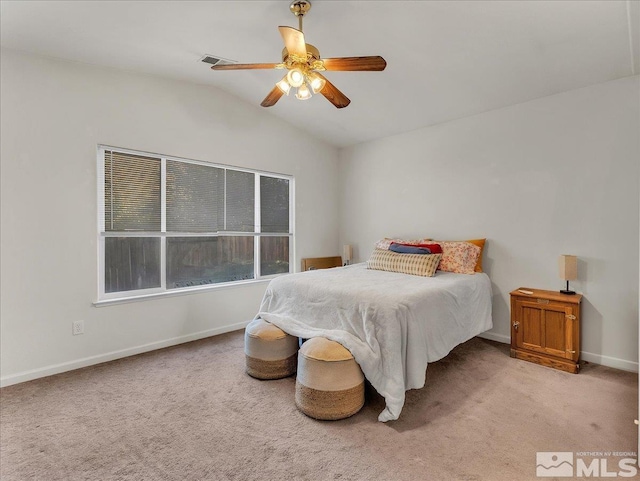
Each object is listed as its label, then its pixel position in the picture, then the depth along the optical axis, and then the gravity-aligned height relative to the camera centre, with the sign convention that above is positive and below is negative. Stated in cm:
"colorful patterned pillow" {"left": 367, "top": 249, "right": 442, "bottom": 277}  323 -25
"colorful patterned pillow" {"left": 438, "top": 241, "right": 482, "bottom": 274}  343 -20
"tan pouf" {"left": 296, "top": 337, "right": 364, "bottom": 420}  207 -95
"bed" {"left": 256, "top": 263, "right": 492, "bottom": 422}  212 -60
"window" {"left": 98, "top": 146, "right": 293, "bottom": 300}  322 +16
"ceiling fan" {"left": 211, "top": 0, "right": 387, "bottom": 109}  199 +115
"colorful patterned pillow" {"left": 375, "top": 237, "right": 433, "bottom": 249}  379 -4
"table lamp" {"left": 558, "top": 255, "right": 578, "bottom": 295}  290 -26
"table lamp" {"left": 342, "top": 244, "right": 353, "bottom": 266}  492 -24
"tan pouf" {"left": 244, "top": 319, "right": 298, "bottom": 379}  262 -94
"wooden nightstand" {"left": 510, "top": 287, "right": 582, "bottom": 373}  274 -79
